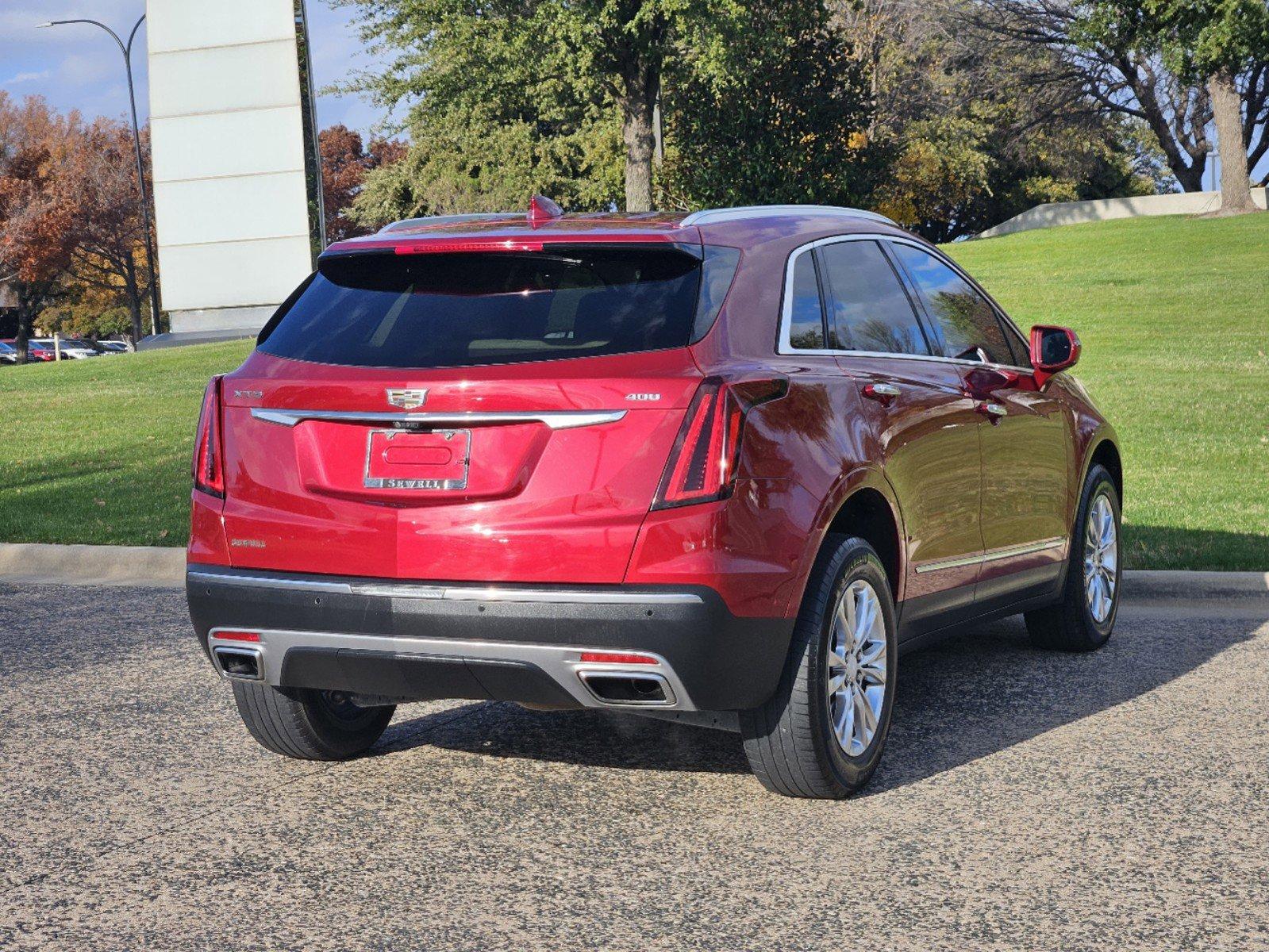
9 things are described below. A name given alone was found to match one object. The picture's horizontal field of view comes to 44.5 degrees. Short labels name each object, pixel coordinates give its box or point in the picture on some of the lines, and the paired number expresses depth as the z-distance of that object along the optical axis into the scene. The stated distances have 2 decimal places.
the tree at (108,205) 66.75
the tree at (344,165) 82.50
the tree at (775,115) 27.45
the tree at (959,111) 52.78
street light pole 47.34
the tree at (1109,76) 52.69
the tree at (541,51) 28.41
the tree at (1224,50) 39.34
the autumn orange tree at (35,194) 64.62
